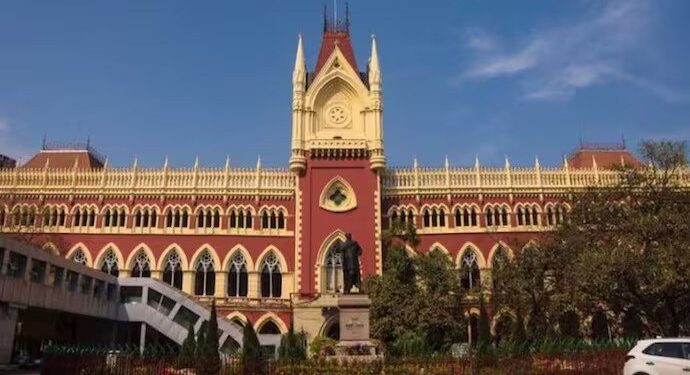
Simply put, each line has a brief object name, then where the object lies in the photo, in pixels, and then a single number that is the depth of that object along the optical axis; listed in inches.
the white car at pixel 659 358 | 620.4
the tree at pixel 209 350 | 827.4
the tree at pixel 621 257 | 1114.7
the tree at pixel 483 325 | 1299.8
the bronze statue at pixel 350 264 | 941.2
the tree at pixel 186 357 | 831.1
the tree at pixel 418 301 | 1381.6
